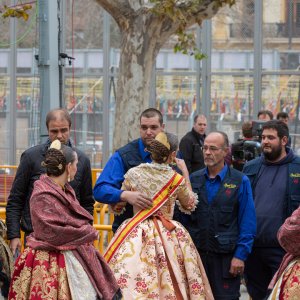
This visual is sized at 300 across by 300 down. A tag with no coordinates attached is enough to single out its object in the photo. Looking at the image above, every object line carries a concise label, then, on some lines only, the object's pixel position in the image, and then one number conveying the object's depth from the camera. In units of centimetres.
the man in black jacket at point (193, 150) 1441
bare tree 1440
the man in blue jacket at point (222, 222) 851
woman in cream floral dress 807
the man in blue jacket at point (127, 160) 852
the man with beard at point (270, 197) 891
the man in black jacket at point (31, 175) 836
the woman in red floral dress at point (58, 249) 725
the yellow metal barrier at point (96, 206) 1051
